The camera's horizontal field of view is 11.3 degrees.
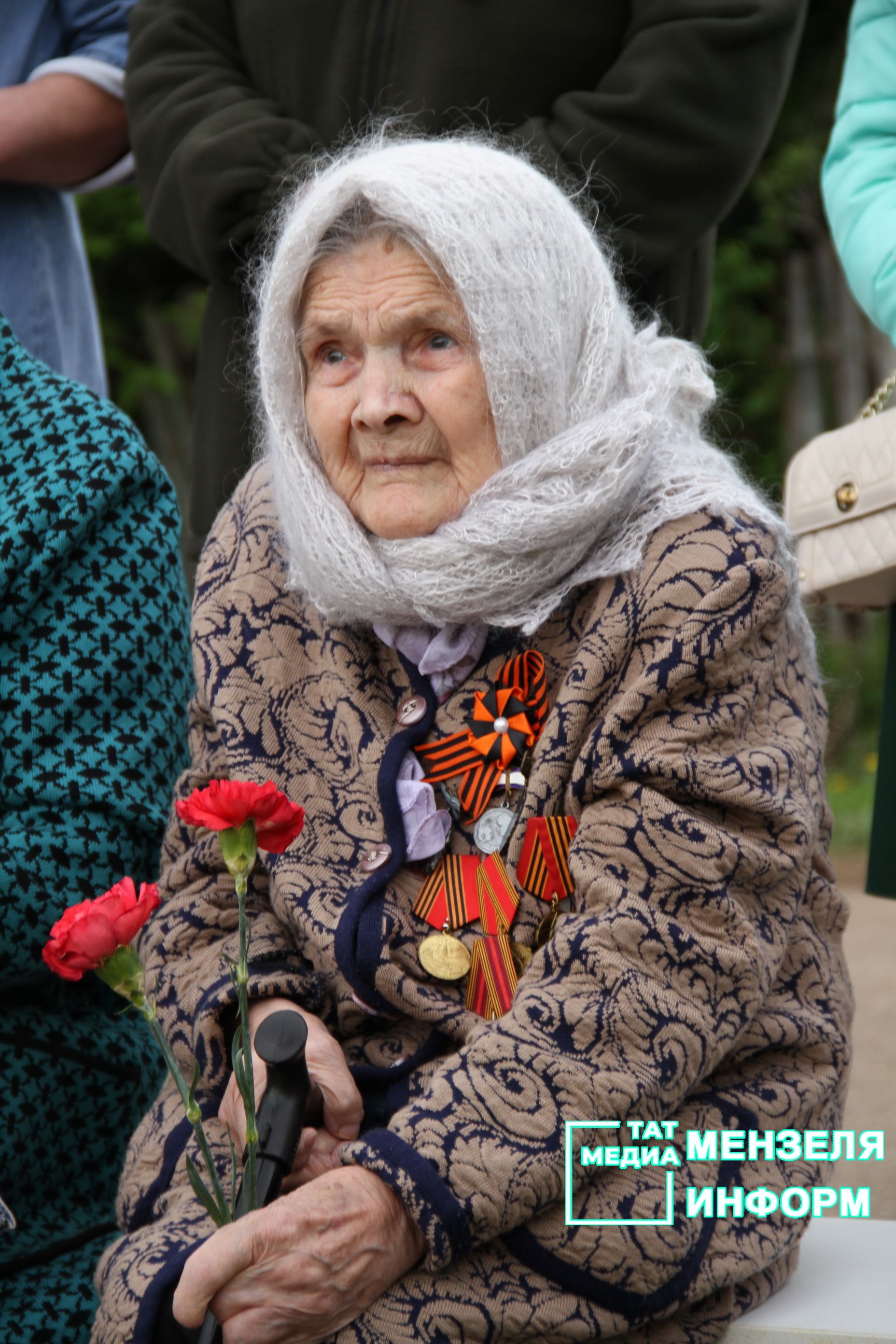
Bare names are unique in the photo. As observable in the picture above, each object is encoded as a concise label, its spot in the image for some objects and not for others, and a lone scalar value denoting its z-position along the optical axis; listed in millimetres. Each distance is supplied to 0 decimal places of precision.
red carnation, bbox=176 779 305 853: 2645
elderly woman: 2763
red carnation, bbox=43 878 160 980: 2618
